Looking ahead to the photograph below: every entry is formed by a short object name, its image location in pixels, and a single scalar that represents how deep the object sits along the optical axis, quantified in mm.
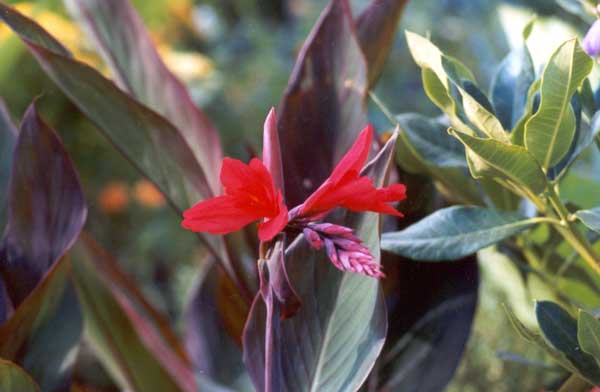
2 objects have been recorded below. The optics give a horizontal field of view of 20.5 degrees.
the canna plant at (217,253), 1114
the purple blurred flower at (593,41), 1103
